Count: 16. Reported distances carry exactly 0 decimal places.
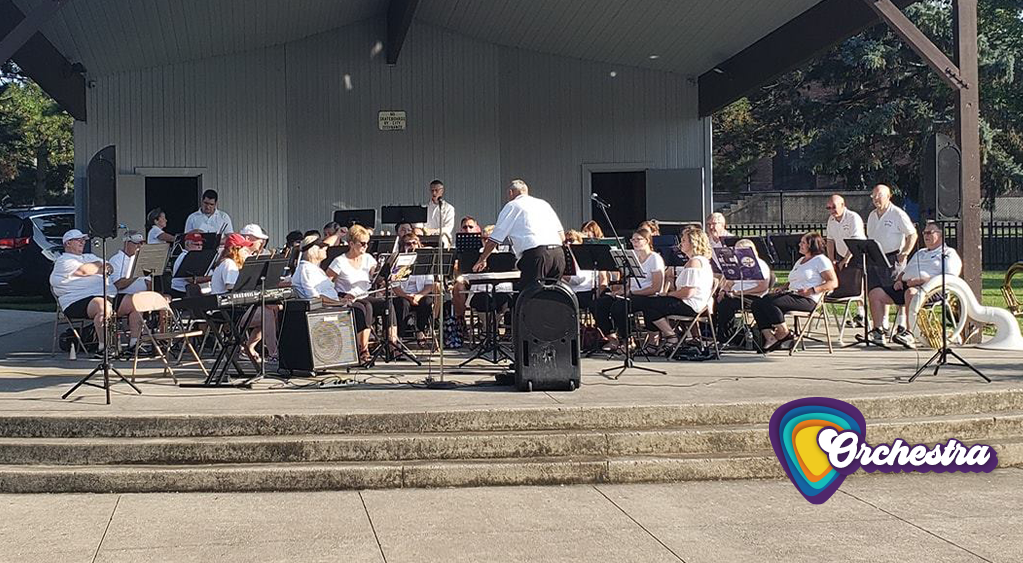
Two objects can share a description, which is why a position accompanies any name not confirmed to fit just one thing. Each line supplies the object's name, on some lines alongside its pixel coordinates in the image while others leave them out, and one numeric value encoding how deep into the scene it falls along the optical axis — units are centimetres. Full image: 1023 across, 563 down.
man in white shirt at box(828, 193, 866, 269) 1329
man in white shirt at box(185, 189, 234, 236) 1552
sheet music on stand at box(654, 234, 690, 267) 1320
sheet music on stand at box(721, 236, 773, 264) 1326
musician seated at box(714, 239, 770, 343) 1218
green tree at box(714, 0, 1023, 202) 2758
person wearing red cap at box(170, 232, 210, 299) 1284
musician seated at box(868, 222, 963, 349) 1243
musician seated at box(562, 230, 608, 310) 1242
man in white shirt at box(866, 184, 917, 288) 1314
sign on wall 1970
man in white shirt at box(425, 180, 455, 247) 1561
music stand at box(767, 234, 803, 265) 1298
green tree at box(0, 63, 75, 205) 3231
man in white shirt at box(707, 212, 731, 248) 1365
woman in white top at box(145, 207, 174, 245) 1496
